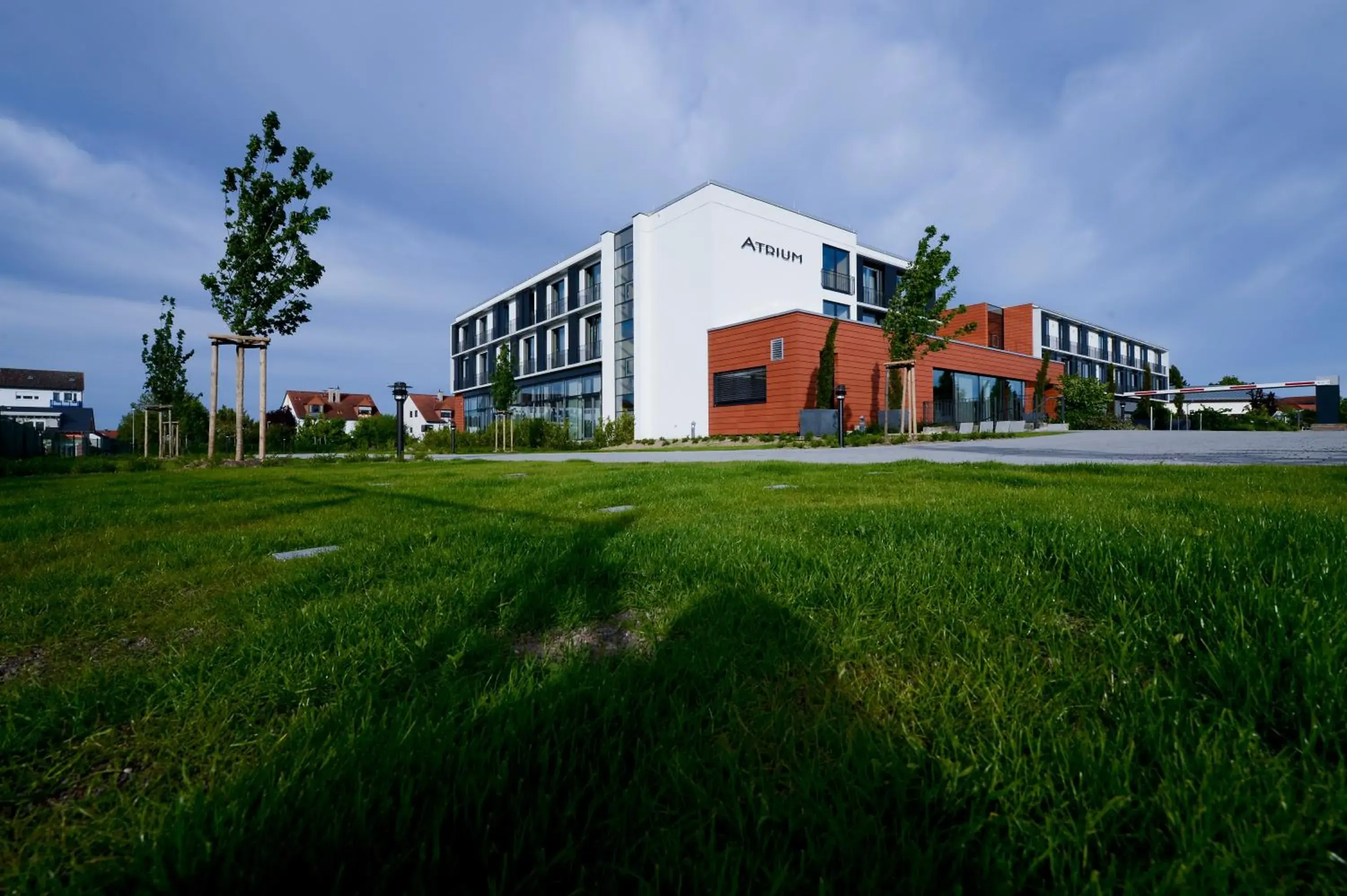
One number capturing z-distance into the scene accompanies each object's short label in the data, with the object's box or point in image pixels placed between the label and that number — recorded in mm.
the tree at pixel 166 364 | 21141
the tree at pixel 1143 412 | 41562
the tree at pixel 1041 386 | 36031
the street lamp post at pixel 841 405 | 18922
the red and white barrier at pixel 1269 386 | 36656
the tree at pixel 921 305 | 21281
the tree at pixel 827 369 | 23891
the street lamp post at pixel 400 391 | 19359
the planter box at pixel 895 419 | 24531
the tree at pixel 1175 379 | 55406
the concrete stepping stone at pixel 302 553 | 3032
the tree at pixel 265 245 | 13461
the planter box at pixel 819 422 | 22562
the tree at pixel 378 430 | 41094
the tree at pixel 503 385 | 31188
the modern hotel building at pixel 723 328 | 26078
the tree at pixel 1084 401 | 36375
